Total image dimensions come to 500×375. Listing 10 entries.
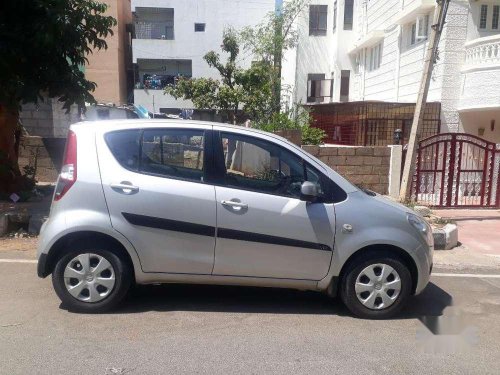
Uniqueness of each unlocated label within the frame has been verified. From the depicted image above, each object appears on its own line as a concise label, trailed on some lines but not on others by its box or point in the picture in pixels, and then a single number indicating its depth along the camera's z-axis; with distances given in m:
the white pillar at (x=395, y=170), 10.06
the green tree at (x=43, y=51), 7.09
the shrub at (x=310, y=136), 12.41
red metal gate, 9.86
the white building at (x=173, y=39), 33.22
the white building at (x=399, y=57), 12.58
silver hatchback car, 4.11
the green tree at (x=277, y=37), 22.28
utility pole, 8.30
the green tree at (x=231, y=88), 21.98
